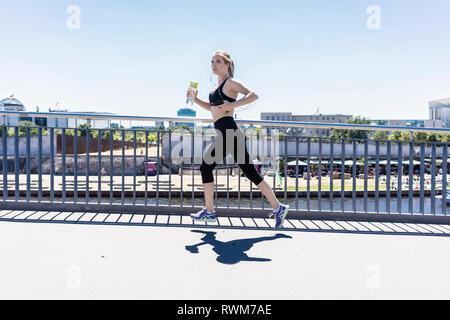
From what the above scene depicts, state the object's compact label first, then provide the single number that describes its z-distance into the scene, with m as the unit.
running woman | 3.29
